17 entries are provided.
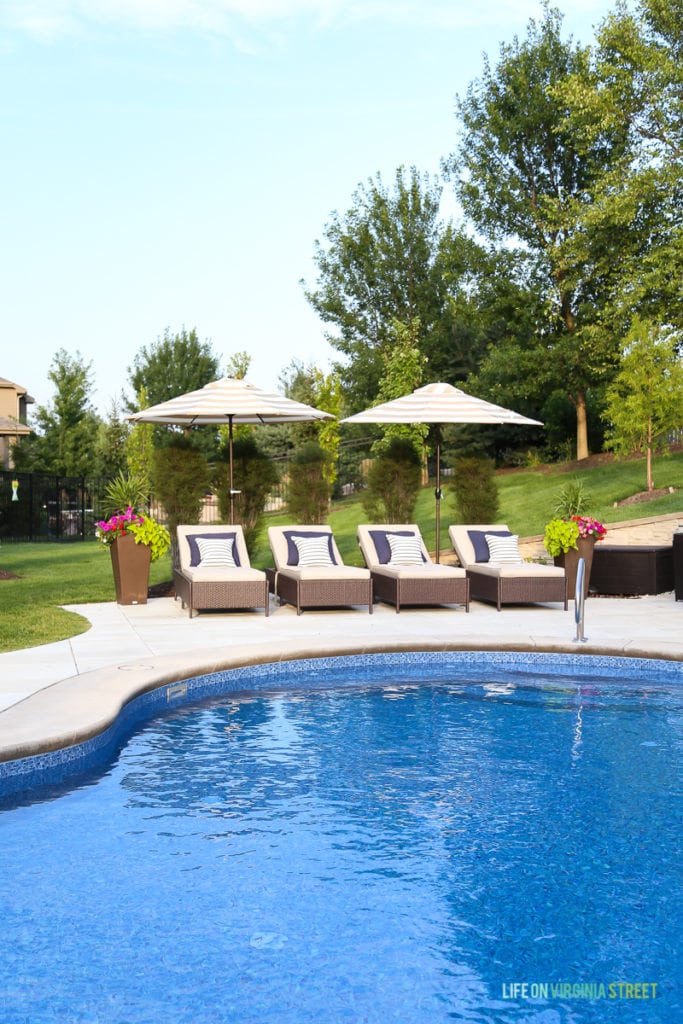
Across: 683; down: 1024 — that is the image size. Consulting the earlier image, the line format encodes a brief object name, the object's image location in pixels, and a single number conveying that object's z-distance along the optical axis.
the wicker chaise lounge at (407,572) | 11.58
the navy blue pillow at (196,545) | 12.09
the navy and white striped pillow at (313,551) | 12.16
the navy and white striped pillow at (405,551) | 12.51
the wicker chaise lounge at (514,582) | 11.79
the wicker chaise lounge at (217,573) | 11.06
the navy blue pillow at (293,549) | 12.31
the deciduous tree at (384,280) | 38.06
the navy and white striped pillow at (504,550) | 12.66
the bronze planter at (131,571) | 12.18
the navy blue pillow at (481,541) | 12.84
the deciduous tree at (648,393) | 21.22
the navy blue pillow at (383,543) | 12.62
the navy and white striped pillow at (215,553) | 12.02
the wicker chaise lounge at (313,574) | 11.32
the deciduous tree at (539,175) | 28.53
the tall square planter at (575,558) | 12.43
